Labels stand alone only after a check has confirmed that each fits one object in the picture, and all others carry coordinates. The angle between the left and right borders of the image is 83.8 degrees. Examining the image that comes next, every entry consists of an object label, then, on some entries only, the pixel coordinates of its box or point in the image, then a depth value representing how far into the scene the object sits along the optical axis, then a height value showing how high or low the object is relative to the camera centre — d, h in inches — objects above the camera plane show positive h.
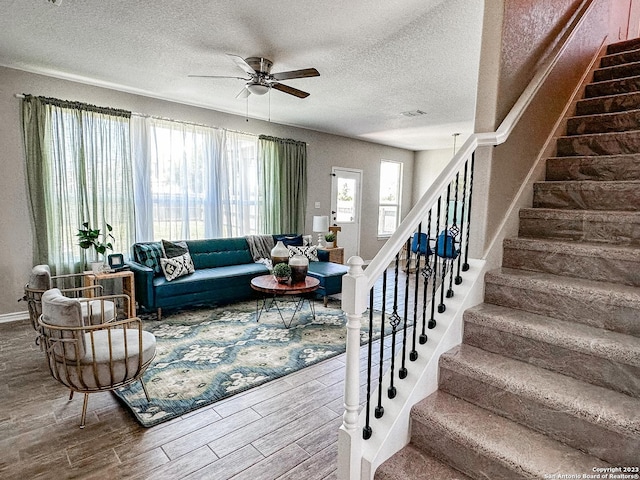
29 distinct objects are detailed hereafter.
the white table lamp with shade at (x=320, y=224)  254.1 -13.0
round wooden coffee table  153.4 -35.9
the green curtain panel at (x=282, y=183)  242.1 +15.4
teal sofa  168.6 -37.1
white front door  299.6 +0.7
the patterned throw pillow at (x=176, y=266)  175.3 -31.4
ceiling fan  125.0 +46.9
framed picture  168.4 -27.3
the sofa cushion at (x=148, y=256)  176.7 -26.0
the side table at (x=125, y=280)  156.3 -35.0
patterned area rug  102.0 -54.6
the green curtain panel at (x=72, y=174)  159.2 +13.6
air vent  211.2 +56.5
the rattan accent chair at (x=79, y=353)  83.5 -37.1
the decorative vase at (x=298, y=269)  161.6 -28.7
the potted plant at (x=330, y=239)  255.6 -23.8
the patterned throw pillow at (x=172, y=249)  185.8 -23.8
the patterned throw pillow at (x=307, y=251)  216.7 -28.3
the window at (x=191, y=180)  191.5 +14.0
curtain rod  188.1 +46.7
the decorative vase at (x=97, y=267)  162.9 -29.2
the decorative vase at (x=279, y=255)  171.2 -23.8
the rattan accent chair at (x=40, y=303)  114.0 -32.5
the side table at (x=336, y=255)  252.9 -35.1
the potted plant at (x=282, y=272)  158.2 -29.7
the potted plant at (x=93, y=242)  160.9 -17.7
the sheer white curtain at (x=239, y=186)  224.1 +12.1
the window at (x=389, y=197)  347.6 +9.7
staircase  54.7 -26.8
